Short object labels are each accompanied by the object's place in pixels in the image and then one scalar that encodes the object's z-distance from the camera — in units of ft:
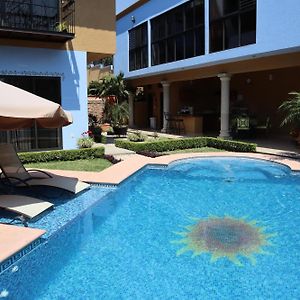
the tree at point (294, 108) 46.46
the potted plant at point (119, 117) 71.46
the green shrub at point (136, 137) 60.33
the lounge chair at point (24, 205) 25.28
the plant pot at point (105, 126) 86.97
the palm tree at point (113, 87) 86.58
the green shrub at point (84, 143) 52.02
